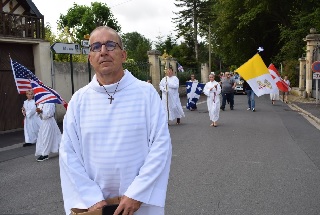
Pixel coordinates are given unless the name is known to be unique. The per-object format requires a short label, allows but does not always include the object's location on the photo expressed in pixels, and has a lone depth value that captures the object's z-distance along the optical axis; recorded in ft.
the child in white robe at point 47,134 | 21.40
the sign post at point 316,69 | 44.63
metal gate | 52.74
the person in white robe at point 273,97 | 56.31
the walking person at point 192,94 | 47.18
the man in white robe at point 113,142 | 5.90
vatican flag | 37.04
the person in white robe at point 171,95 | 35.23
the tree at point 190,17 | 151.34
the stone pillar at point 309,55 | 60.65
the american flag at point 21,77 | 23.07
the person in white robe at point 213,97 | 32.43
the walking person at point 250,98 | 45.03
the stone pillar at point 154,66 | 62.28
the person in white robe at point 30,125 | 26.77
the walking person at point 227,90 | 48.17
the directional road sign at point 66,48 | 29.65
